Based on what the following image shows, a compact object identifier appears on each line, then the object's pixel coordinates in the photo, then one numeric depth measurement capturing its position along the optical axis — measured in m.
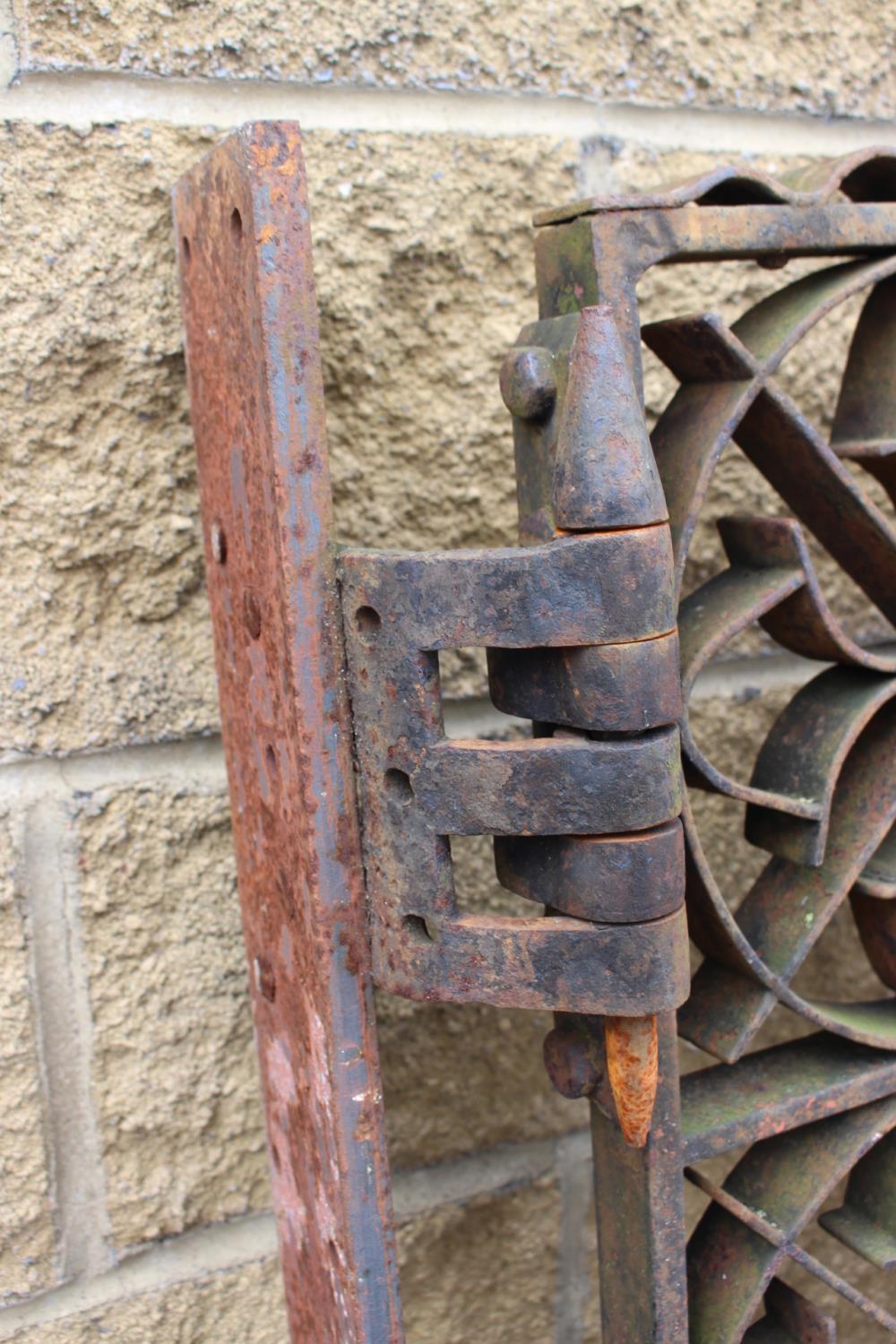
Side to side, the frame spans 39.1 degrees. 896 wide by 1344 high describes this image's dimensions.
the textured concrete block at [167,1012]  0.61
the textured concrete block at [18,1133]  0.59
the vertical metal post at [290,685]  0.45
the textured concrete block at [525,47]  0.57
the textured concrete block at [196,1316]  0.63
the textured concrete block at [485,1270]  0.71
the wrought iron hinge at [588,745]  0.44
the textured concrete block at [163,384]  0.57
